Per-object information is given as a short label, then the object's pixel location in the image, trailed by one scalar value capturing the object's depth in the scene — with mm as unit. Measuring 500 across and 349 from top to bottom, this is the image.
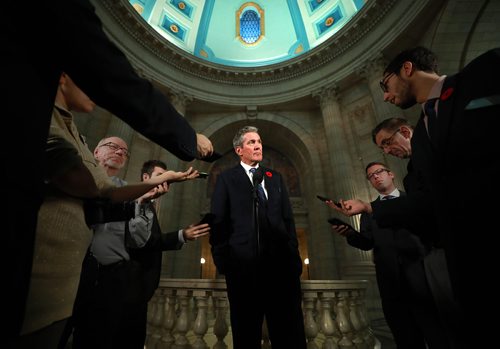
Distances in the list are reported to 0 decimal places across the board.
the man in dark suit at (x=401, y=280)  1998
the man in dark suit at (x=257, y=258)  1650
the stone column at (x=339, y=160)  8039
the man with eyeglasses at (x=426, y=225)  1462
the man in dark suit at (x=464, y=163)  928
